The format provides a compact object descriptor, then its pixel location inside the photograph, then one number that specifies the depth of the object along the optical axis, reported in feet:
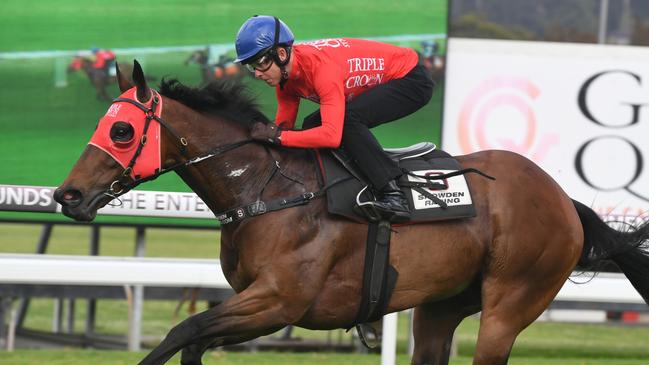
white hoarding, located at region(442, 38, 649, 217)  55.11
